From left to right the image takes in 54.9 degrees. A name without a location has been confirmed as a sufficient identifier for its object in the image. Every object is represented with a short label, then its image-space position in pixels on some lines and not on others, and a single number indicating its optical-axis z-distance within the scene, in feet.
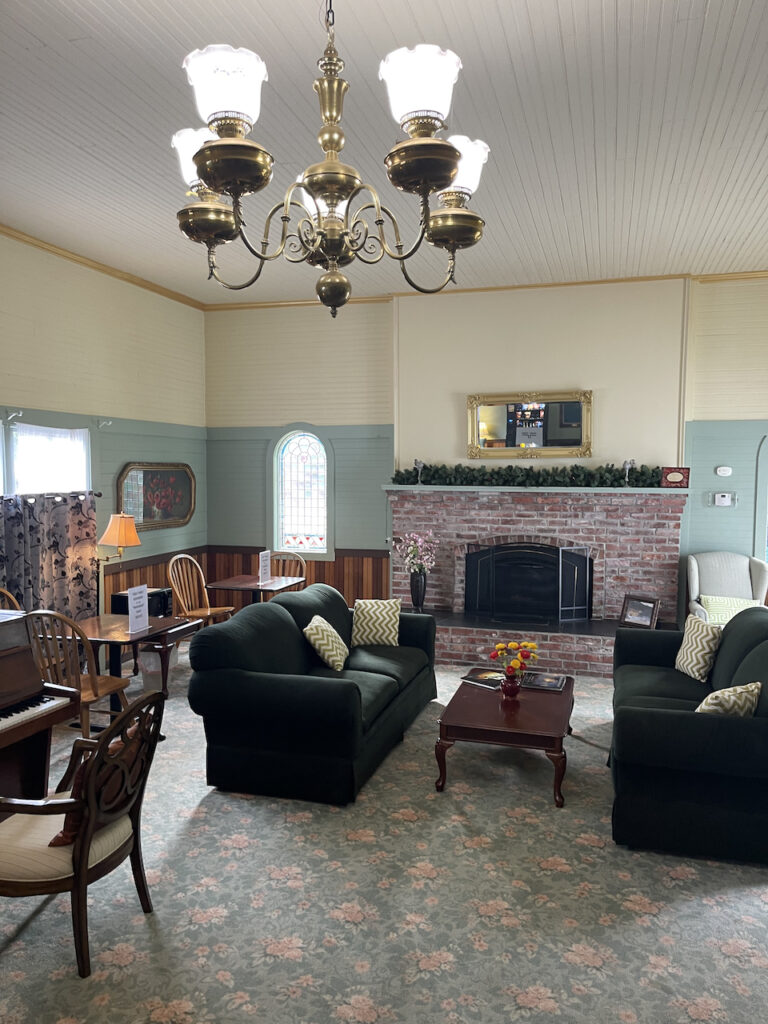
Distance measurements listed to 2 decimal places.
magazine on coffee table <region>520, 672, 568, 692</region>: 16.21
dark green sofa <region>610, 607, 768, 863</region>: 11.52
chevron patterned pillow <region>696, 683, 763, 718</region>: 12.04
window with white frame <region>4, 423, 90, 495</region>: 19.25
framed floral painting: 23.90
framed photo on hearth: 23.04
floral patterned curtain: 18.53
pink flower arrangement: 25.11
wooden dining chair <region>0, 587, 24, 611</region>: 16.30
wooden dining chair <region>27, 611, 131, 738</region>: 14.42
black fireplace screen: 24.67
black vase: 25.09
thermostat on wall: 24.34
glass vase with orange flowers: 15.31
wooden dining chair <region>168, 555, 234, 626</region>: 22.80
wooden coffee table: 13.70
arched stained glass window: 28.14
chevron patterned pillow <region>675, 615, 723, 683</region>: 15.92
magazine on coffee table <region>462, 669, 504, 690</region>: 16.55
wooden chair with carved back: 8.73
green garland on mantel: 23.86
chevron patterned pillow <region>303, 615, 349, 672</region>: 16.66
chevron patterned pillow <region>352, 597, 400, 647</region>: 18.97
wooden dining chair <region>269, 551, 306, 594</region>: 27.76
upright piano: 11.03
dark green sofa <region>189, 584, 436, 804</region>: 13.35
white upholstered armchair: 22.98
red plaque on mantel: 23.32
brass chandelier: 7.38
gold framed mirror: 24.84
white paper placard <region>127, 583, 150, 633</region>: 17.07
